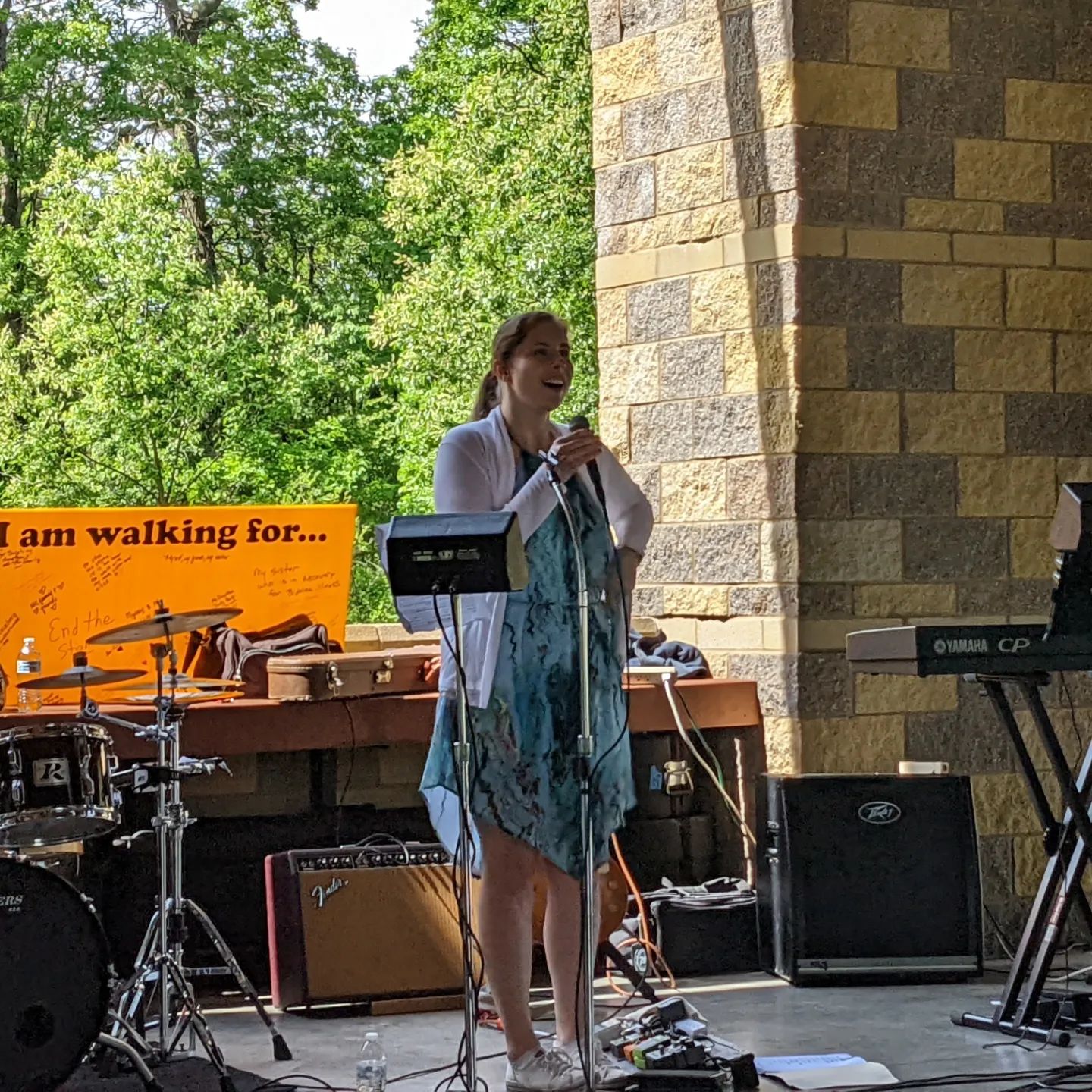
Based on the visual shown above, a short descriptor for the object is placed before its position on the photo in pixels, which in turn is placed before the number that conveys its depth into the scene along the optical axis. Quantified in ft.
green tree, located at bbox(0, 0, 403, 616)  64.34
